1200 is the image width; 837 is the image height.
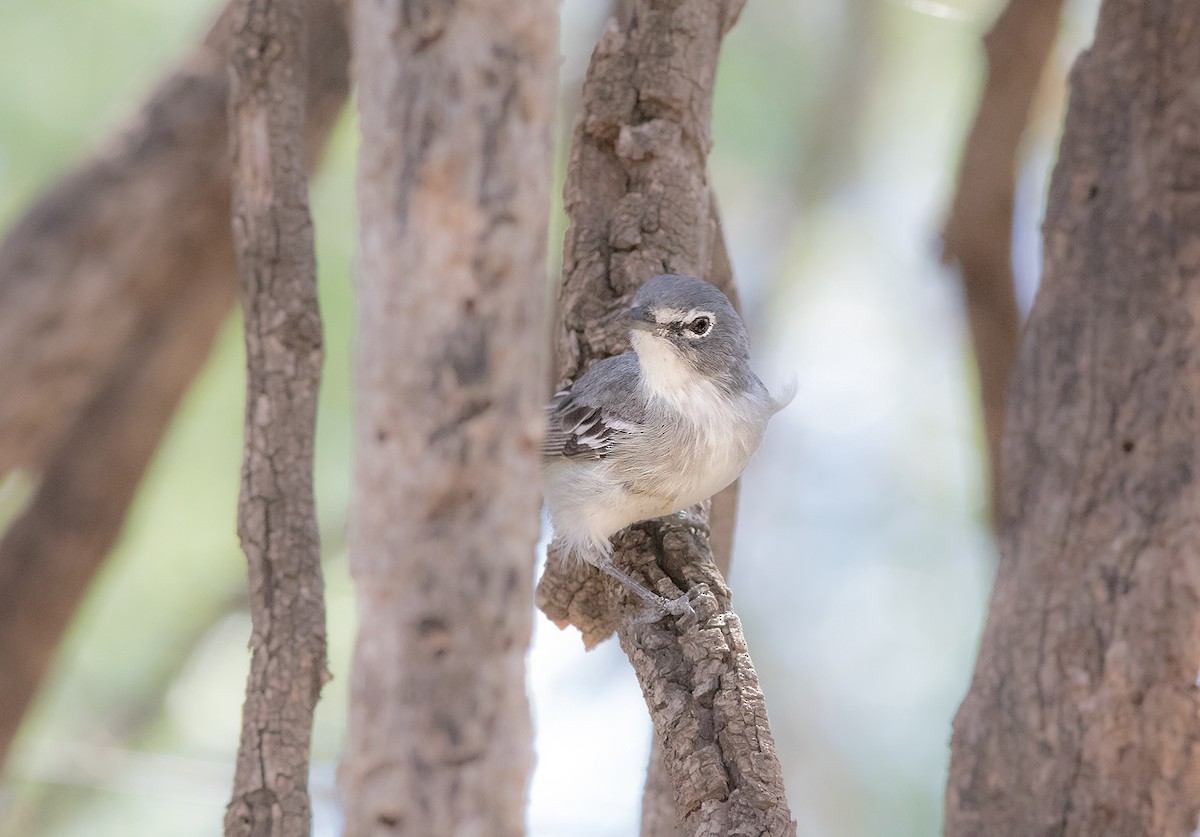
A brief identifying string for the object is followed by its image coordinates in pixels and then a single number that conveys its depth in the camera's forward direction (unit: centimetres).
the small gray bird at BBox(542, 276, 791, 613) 780
